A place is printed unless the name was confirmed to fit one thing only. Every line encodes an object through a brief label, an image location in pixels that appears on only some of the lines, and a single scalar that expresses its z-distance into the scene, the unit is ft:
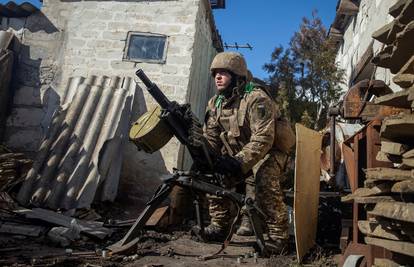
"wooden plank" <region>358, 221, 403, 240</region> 8.04
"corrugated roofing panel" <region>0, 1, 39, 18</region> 22.39
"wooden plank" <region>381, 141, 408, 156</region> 8.30
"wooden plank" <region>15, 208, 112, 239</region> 12.68
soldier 12.23
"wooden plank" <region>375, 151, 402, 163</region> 8.73
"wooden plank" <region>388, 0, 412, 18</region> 8.69
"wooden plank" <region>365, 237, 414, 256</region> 7.32
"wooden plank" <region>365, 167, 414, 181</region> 7.95
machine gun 10.93
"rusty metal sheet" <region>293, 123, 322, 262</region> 11.34
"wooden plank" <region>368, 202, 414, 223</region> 7.00
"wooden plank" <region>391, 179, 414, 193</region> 6.94
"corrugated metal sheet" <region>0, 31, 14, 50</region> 21.97
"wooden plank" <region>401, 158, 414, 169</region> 7.74
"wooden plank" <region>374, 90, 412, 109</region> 8.06
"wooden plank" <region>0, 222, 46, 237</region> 12.36
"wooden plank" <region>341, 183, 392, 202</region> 8.56
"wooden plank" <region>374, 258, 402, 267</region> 8.00
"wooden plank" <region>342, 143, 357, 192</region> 11.67
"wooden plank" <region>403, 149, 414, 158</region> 7.75
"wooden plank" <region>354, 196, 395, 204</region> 8.35
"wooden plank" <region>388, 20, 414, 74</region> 8.05
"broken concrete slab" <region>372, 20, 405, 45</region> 8.88
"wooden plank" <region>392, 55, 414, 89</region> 8.08
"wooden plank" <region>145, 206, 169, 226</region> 14.57
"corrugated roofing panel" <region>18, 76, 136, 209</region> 16.51
